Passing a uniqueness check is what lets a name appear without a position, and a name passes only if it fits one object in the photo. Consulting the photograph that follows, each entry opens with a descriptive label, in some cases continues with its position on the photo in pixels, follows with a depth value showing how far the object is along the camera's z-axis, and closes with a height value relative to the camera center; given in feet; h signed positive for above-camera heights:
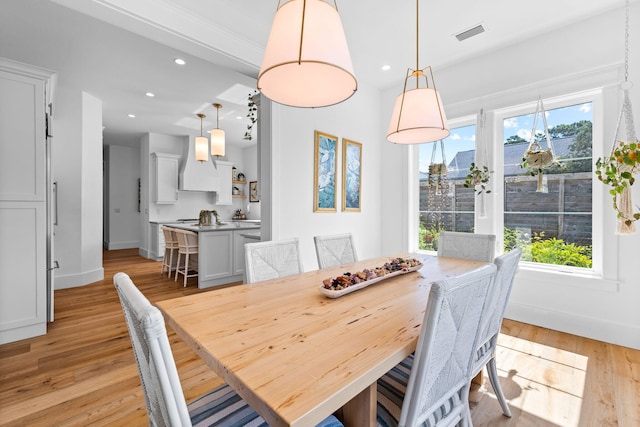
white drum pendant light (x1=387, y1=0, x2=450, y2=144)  5.77 +1.99
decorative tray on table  4.54 -1.17
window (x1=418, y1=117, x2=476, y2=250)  11.21 +1.11
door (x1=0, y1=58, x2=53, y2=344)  7.94 +0.32
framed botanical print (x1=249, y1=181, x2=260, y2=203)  25.54 +1.88
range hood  21.34 +2.94
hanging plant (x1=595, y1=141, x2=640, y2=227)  5.63 +0.87
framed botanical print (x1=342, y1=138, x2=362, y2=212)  12.00 +1.57
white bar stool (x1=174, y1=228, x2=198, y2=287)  14.10 -1.53
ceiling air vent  8.96 +5.68
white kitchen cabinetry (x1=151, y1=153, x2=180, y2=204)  20.49 +2.53
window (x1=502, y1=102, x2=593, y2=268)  8.77 +0.67
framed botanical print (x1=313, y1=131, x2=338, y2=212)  10.82 +1.58
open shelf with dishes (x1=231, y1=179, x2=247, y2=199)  25.54 +2.02
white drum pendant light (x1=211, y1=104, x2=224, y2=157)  15.42 +3.74
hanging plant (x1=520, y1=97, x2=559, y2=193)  8.82 +1.75
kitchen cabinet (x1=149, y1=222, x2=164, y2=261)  19.74 -2.03
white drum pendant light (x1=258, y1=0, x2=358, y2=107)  3.63 +2.13
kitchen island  13.56 -1.95
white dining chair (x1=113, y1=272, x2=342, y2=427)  2.02 -1.35
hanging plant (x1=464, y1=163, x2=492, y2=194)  10.36 +1.23
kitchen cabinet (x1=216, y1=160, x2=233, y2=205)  23.68 +2.42
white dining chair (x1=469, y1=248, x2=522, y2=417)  4.06 -1.60
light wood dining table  2.22 -1.35
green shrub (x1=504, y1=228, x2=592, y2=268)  8.80 -1.17
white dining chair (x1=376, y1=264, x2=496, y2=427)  2.75 -1.61
